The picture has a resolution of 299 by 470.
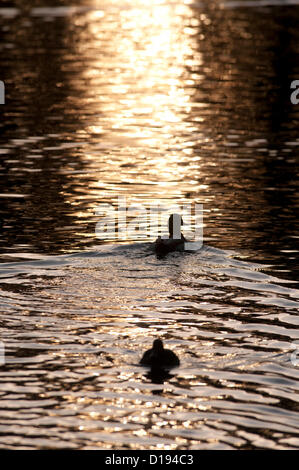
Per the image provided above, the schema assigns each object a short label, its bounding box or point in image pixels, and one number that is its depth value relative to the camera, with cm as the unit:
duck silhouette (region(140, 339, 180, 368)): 1535
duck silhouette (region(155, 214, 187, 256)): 2211
